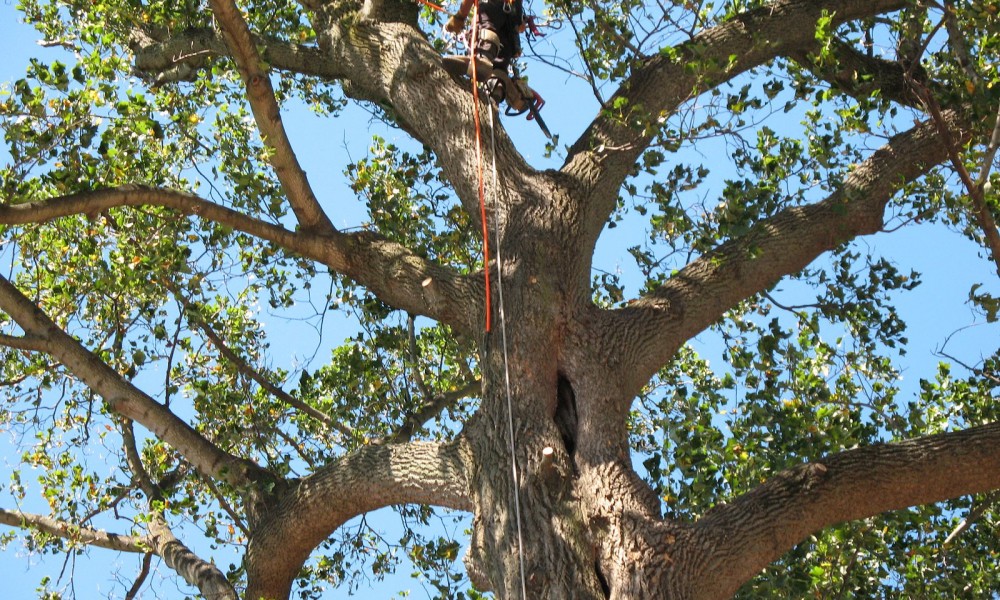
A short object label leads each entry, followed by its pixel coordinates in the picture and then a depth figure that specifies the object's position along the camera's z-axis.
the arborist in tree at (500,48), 13.18
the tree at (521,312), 9.63
